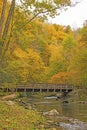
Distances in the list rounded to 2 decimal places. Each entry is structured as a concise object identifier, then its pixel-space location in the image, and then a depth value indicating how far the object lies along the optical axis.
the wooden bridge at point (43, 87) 46.92
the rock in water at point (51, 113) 23.45
